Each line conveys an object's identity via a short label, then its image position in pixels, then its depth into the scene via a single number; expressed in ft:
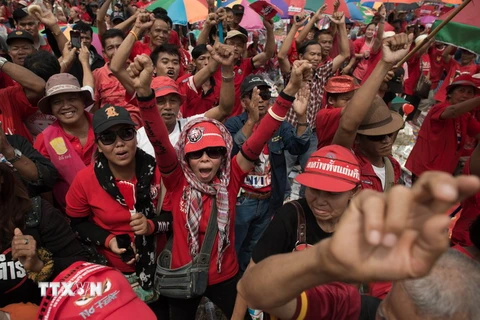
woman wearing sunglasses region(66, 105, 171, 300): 7.98
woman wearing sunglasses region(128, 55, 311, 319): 7.59
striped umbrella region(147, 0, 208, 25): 20.08
